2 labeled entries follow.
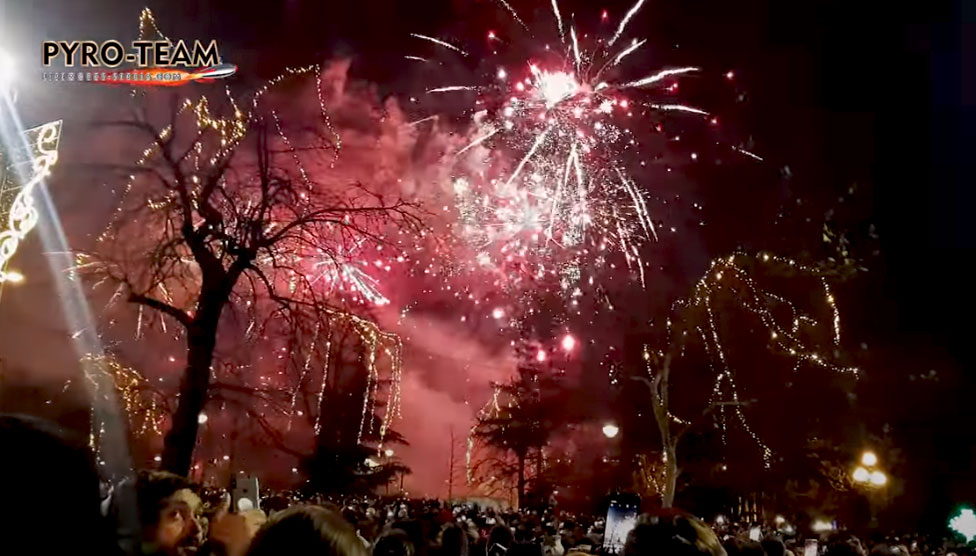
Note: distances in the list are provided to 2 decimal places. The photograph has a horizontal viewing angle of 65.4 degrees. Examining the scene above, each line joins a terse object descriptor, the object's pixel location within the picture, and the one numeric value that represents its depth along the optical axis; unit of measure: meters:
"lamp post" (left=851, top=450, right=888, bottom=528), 27.98
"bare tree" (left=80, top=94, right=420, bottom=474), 10.26
